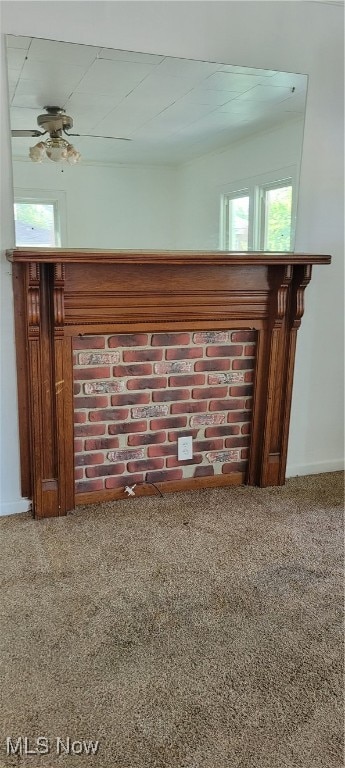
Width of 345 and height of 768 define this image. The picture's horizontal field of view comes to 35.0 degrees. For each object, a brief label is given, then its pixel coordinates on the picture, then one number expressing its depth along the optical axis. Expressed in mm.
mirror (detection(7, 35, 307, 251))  2113
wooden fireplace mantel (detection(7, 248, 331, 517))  2194
